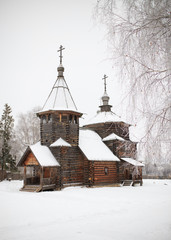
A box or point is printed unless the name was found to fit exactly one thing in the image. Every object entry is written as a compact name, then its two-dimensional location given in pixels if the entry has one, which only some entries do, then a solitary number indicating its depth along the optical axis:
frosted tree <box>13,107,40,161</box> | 34.78
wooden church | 20.05
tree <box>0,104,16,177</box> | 30.53
